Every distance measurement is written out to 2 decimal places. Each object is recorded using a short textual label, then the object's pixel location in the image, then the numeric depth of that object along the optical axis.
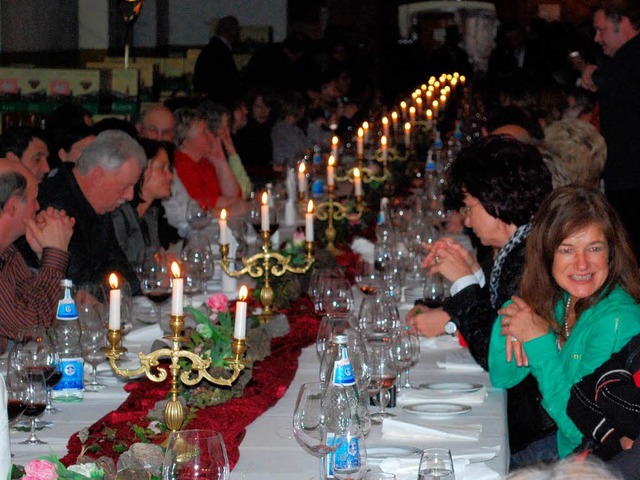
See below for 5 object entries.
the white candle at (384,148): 6.54
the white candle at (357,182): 5.34
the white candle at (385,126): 7.69
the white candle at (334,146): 6.93
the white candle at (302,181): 5.55
